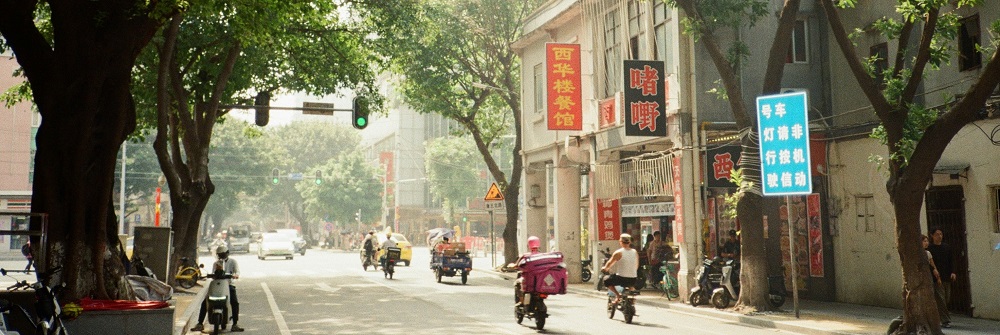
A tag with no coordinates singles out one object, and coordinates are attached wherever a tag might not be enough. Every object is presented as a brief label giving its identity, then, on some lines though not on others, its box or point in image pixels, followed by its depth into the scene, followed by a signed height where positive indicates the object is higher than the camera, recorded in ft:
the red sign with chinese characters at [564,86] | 78.95 +13.77
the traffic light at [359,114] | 66.21 +9.73
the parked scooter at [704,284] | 61.52 -2.51
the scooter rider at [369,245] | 112.06 +0.39
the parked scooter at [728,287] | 58.90 -2.58
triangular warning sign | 103.25 +6.01
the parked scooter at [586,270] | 89.45 -2.20
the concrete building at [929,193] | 51.55 +3.26
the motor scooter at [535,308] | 45.44 -2.98
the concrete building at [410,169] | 266.96 +23.04
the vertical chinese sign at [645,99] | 65.87 +10.64
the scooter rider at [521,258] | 47.65 -0.54
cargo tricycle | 88.22 -1.35
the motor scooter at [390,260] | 93.97 -1.20
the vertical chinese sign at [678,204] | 66.74 +3.10
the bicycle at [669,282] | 67.62 -2.56
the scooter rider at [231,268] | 45.90 -0.98
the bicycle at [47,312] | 27.14 -1.87
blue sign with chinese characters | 51.37 +5.81
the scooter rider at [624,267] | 52.16 -1.12
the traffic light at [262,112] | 68.90 +10.23
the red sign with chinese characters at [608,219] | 83.46 +2.54
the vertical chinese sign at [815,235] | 65.36 +0.81
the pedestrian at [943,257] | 51.13 -0.62
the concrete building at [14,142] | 159.22 +18.68
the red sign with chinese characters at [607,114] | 77.05 +11.22
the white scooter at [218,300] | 43.83 -2.44
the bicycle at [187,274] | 75.31 -2.08
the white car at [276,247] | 149.69 +0.26
